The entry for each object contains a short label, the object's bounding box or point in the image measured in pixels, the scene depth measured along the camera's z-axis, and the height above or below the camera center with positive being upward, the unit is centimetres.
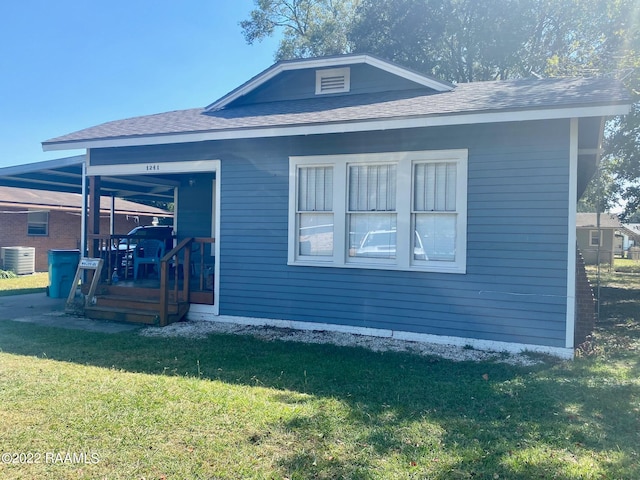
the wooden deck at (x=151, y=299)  740 -107
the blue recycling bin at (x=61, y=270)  987 -78
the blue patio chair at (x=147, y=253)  969 -37
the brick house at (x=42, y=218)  1809 +63
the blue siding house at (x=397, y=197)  587 +63
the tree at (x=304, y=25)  2270 +1116
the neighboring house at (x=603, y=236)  3181 +63
